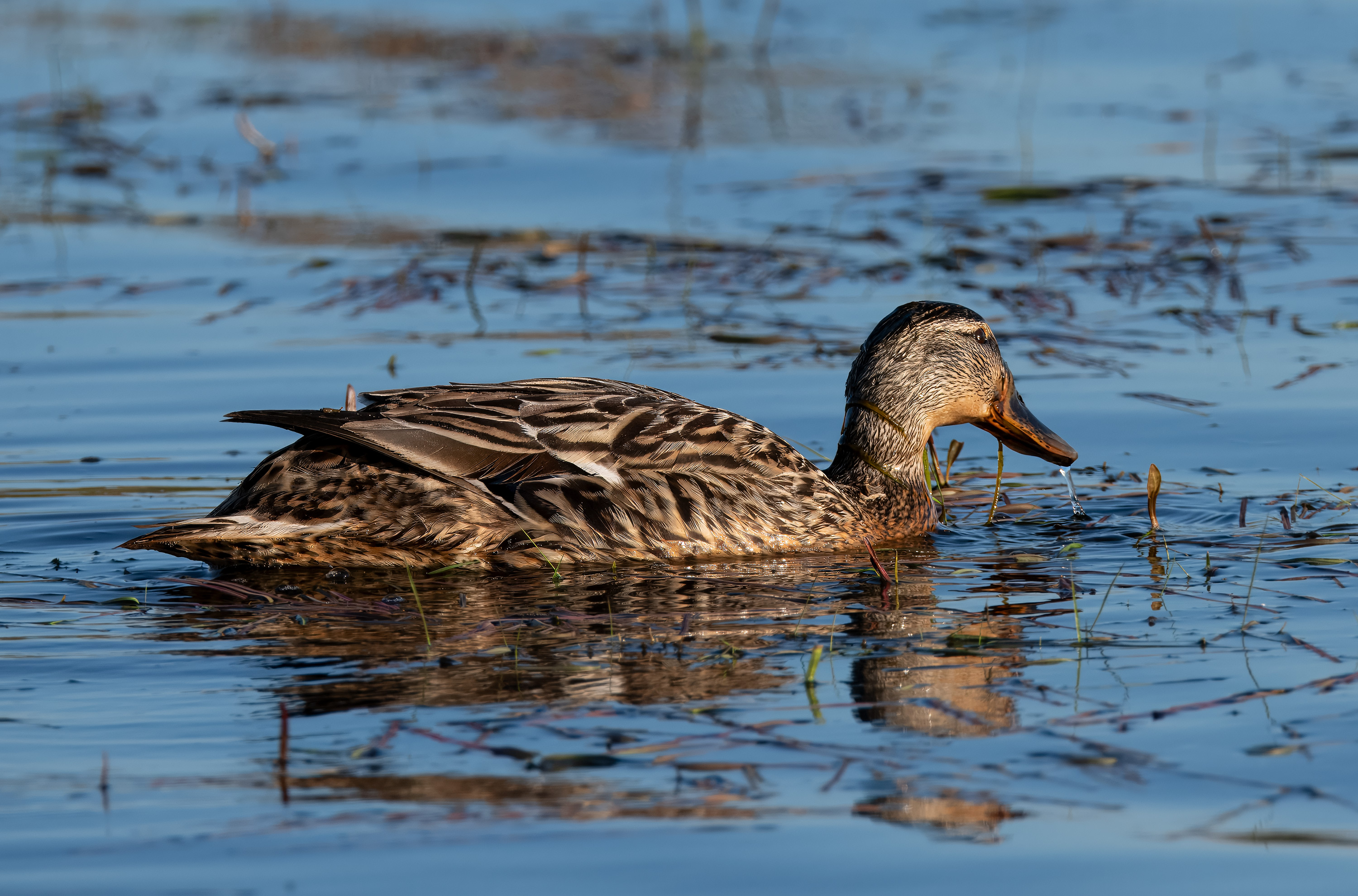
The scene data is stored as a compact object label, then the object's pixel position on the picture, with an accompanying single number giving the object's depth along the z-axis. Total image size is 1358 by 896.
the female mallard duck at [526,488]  12.71
